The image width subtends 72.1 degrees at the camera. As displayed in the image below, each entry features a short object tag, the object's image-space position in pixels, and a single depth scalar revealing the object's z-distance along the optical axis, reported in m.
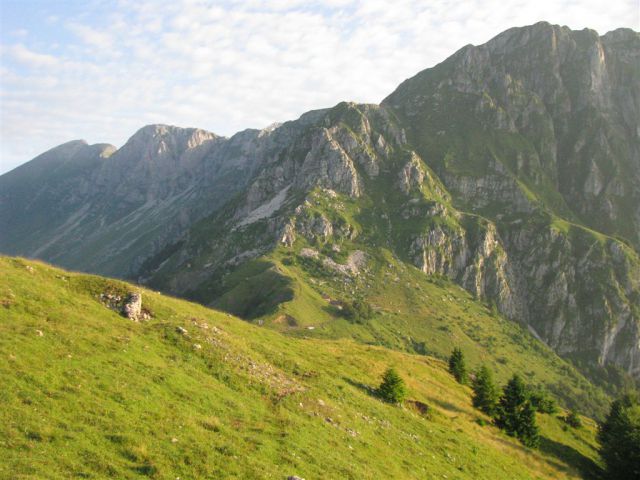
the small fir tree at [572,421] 82.44
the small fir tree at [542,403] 81.31
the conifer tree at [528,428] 63.16
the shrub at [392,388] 52.06
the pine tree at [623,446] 58.19
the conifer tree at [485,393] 68.06
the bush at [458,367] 80.06
